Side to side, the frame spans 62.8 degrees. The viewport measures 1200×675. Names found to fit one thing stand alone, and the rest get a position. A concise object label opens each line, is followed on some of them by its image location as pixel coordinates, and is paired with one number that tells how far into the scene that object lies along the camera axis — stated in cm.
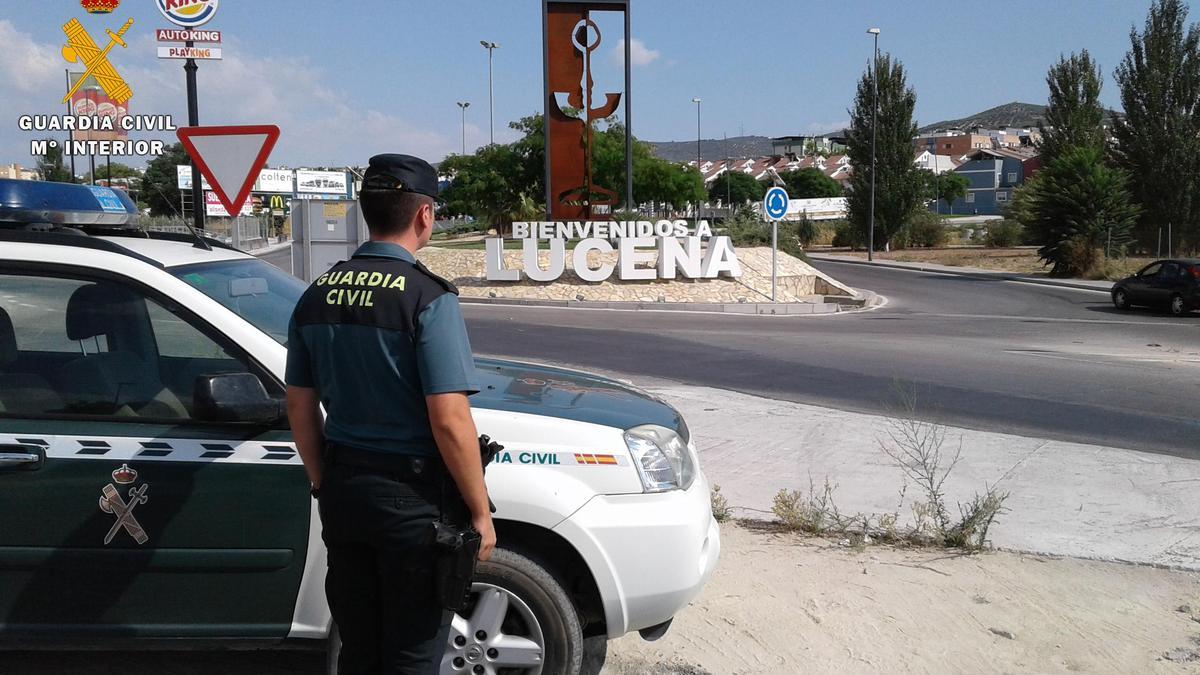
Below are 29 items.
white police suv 325
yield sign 705
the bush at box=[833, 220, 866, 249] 5727
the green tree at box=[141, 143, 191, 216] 5919
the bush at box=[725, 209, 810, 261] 3288
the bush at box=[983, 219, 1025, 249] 5444
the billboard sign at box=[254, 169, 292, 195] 8975
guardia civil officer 246
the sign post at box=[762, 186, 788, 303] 2498
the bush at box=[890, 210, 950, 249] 5706
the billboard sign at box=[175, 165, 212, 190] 6693
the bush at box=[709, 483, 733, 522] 583
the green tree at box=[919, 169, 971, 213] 10875
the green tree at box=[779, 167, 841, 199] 12262
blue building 12369
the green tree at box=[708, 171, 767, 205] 12706
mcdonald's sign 6275
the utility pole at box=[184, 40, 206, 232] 891
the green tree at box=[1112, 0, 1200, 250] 4353
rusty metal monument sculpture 2836
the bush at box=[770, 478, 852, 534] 567
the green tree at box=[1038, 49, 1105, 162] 5500
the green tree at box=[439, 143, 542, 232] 5938
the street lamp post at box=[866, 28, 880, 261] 4945
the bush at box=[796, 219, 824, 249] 5784
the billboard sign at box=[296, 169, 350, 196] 7081
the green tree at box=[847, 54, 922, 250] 5494
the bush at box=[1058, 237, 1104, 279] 3534
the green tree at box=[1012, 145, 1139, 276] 3466
